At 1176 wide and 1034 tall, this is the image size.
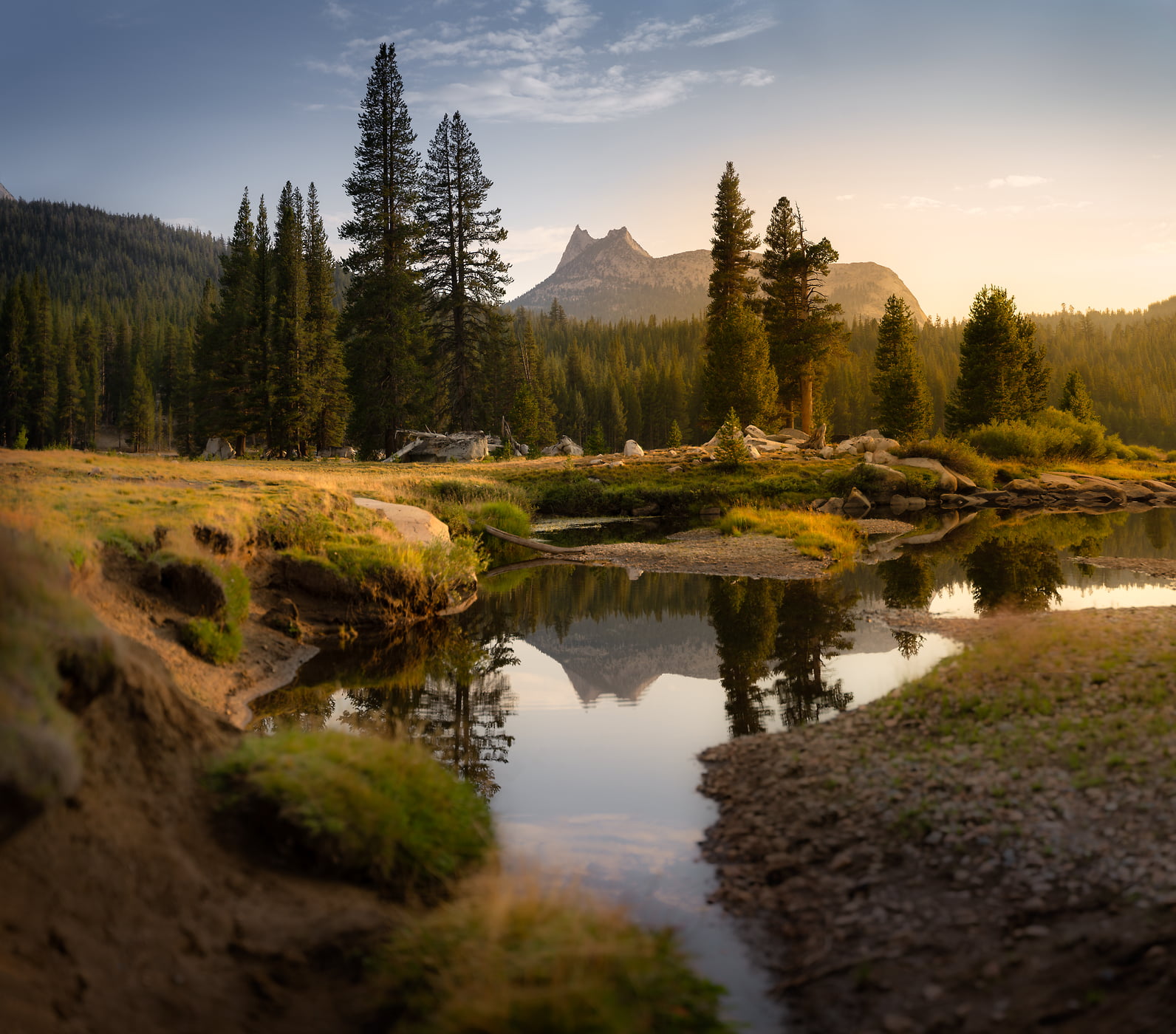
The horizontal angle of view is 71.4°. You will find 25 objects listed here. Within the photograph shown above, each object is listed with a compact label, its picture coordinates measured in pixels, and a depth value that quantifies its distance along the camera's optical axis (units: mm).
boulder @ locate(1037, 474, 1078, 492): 44750
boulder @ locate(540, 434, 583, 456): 58188
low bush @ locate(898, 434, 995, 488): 45531
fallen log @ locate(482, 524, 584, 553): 25172
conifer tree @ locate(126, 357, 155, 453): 98188
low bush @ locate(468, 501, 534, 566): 25000
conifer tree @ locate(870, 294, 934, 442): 53969
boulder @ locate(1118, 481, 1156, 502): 44656
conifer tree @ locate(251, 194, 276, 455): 52031
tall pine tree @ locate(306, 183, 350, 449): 52531
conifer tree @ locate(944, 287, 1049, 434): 53125
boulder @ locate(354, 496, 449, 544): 18891
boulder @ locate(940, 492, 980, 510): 42562
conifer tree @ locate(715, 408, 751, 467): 42000
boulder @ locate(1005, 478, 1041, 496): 44219
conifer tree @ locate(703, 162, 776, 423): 52531
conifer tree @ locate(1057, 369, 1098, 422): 59469
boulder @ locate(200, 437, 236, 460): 62184
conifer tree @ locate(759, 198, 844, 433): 56562
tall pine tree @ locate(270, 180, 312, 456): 50281
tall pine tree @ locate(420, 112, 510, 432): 47938
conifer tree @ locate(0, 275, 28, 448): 78500
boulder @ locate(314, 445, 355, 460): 53888
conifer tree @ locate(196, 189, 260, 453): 55562
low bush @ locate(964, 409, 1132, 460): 49938
